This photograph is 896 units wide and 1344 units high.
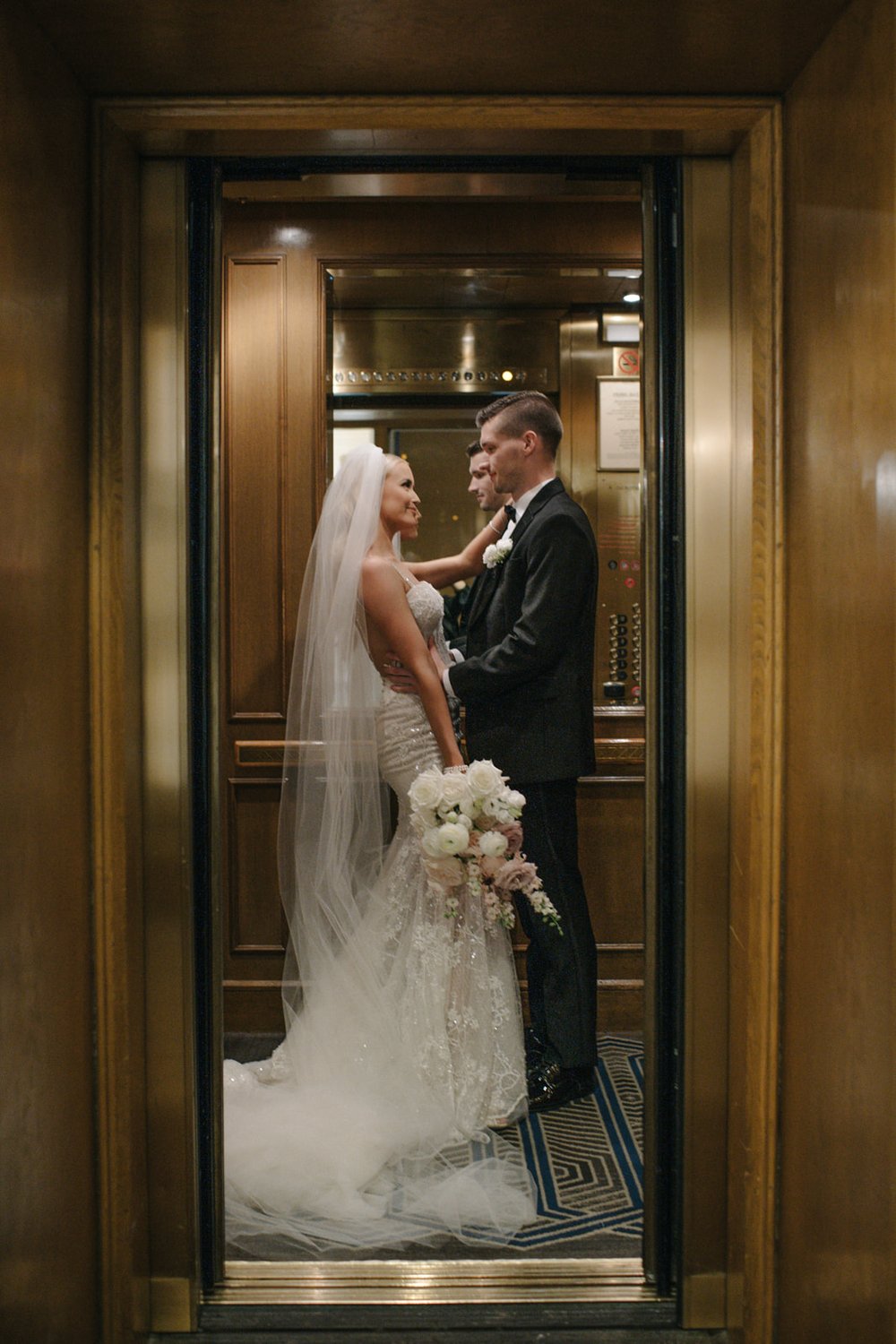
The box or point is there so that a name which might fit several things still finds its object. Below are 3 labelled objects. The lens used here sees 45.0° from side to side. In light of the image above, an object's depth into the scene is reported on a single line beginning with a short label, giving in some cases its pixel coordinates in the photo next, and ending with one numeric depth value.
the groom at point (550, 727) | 3.28
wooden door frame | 1.98
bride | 2.70
